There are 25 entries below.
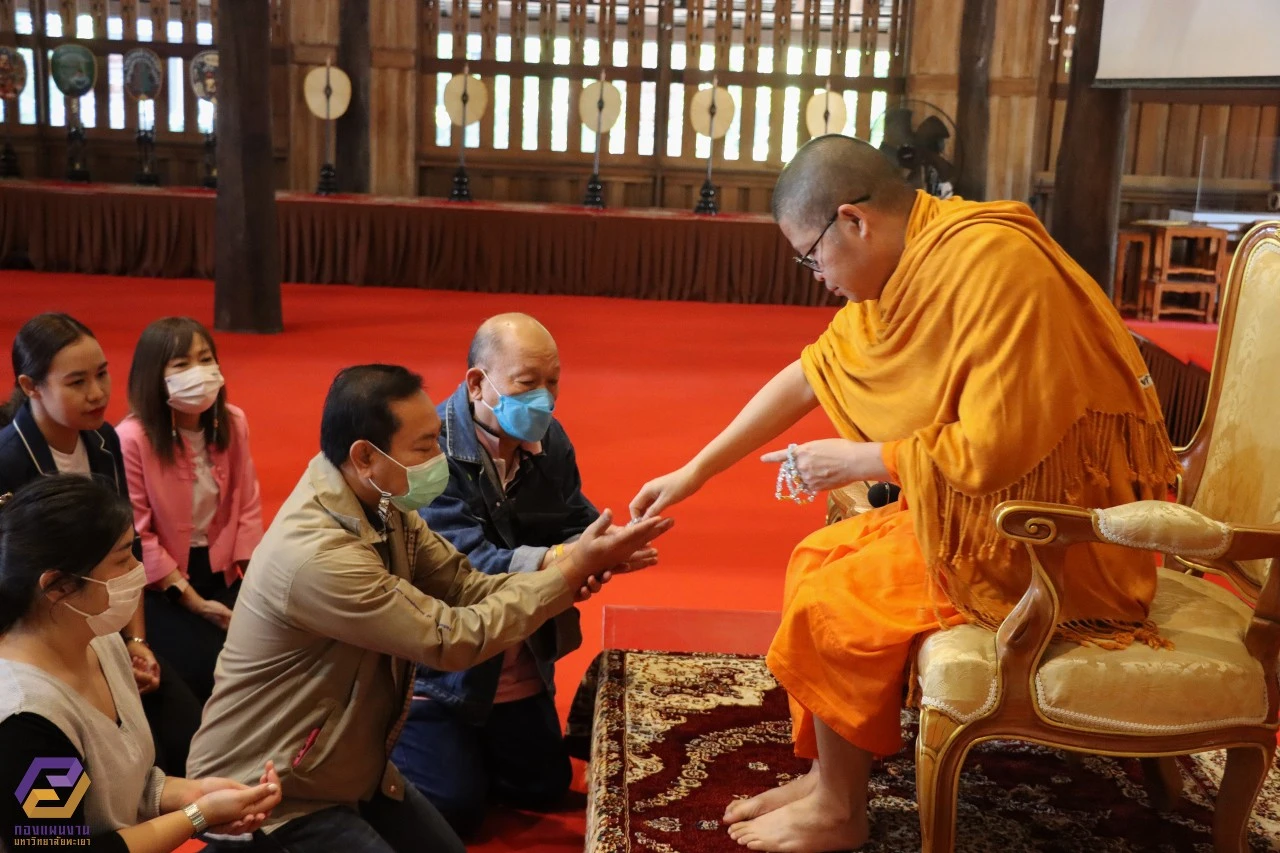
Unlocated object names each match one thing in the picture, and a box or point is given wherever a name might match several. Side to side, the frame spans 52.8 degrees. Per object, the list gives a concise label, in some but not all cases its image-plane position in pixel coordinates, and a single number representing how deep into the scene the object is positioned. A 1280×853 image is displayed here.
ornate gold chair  1.77
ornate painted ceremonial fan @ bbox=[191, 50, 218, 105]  10.29
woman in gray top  1.42
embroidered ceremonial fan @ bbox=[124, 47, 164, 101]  10.29
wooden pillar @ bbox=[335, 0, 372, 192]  10.59
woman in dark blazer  2.40
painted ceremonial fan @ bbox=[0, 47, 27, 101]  10.34
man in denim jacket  2.33
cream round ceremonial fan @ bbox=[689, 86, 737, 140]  10.34
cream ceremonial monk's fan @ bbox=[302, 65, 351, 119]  10.09
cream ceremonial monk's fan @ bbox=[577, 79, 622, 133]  10.20
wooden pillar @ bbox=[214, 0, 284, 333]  7.06
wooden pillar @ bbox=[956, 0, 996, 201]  10.48
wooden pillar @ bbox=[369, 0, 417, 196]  10.69
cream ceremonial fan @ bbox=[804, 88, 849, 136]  10.62
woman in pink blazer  2.66
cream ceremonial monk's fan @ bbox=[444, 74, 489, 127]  10.27
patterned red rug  2.13
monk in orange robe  1.87
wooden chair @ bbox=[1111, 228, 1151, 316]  8.43
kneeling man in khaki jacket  1.79
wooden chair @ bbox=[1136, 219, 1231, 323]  8.24
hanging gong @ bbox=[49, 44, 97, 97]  10.29
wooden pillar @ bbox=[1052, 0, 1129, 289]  5.89
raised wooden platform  9.29
